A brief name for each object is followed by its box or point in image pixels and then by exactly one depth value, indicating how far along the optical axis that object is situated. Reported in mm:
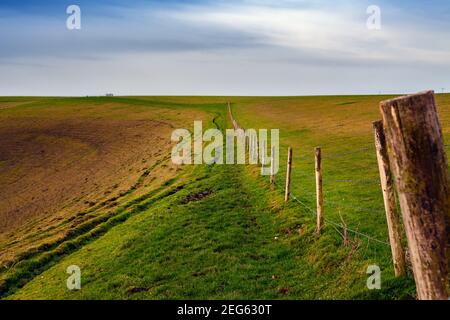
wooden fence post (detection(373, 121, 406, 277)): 8944
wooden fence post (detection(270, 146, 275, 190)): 20938
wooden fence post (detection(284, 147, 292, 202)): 17219
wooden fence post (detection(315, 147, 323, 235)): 13250
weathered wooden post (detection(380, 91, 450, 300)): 5531
